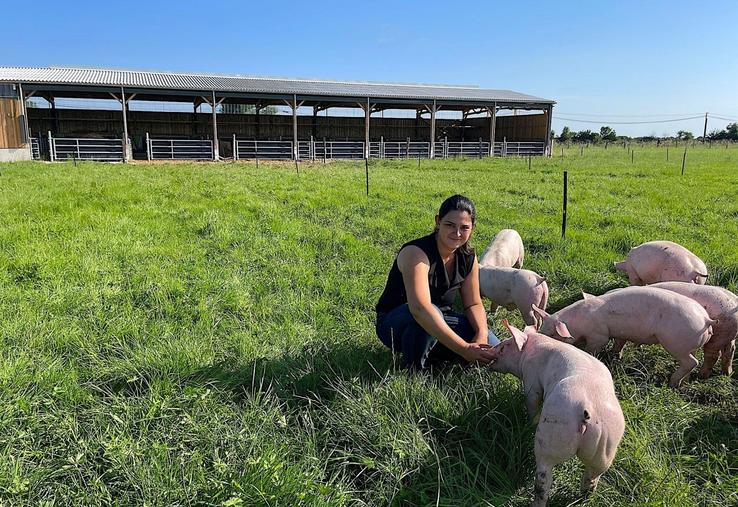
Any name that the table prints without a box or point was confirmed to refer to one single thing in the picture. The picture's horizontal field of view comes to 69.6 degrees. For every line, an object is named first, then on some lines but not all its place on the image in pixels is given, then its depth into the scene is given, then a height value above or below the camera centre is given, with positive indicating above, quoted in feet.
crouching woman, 10.26 -3.21
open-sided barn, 71.97 +4.44
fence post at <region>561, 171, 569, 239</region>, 22.98 -3.32
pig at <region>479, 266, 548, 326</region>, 14.71 -4.01
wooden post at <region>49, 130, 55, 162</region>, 68.09 -0.62
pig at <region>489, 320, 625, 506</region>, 7.38 -3.84
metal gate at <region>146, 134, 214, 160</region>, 79.30 -1.00
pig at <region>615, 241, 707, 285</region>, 15.43 -3.51
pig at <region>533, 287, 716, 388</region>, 11.16 -3.83
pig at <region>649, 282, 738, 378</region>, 11.76 -3.97
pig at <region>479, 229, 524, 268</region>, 17.81 -3.66
